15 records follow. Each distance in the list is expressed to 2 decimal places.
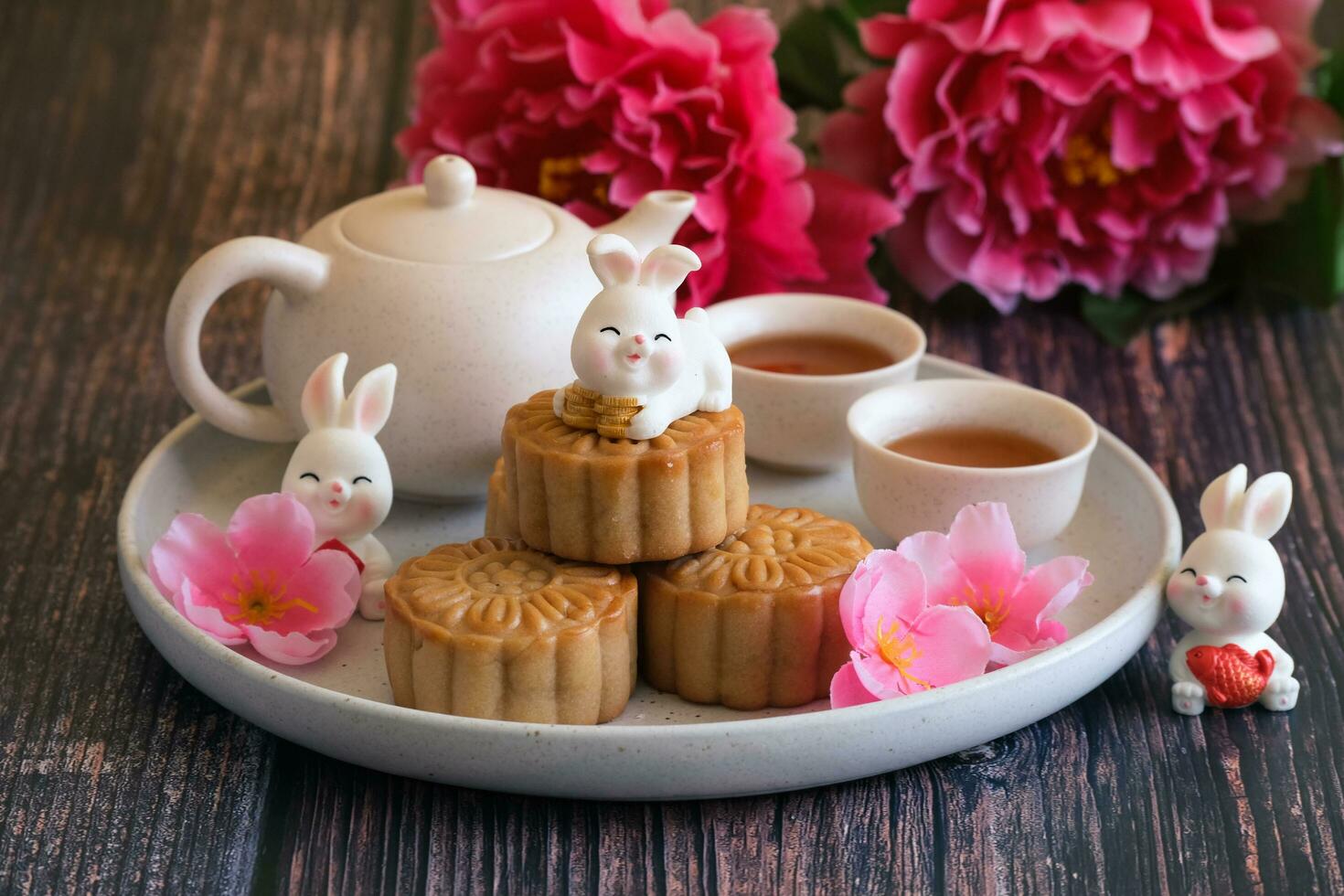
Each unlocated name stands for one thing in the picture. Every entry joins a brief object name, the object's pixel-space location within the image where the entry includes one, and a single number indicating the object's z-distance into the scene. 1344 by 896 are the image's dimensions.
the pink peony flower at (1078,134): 0.99
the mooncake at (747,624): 0.81
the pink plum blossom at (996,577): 0.84
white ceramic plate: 0.79
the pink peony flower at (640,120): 0.96
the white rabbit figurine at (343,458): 0.85
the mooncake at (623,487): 0.81
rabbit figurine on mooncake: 0.81
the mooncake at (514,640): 0.80
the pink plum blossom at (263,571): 0.84
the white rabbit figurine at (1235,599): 0.83
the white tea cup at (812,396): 0.91
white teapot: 0.88
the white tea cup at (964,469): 0.86
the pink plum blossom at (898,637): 0.81
